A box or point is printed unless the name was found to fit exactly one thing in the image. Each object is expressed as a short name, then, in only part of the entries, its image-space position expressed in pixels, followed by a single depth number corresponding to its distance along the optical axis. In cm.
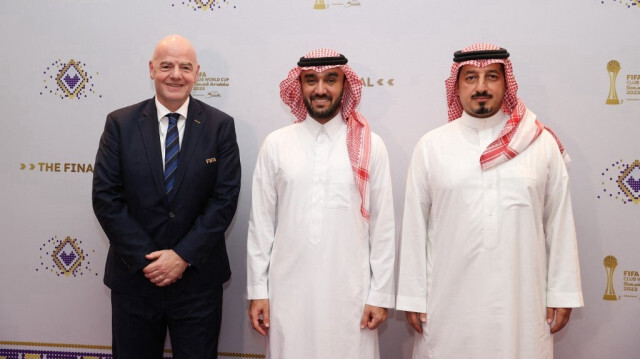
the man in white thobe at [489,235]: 215
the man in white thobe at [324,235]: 223
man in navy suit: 231
